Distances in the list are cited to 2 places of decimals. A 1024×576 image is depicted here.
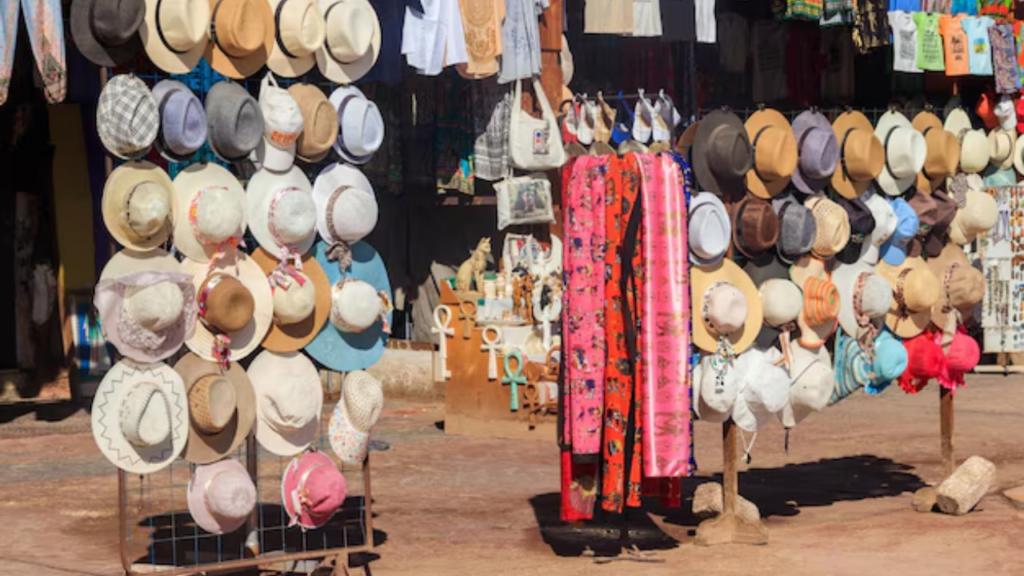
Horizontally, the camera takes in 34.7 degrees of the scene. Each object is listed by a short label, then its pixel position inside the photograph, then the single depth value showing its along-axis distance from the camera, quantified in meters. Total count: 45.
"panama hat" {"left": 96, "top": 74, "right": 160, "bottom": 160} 6.97
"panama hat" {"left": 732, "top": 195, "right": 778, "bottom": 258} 8.73
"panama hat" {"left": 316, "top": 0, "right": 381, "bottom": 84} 7.82
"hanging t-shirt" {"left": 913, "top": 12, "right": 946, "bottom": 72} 15.23
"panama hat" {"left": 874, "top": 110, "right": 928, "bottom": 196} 9.55
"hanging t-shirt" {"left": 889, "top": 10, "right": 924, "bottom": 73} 15.09
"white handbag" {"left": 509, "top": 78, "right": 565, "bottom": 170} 14.05
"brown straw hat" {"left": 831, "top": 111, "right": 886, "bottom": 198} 9.28
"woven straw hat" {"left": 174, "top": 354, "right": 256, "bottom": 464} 7.23
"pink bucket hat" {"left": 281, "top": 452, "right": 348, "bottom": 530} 7.61
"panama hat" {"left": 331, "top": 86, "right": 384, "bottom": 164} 7.98
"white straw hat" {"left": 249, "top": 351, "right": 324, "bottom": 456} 7.57
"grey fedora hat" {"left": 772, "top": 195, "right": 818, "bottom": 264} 8.91
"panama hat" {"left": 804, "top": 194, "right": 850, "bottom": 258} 9.06
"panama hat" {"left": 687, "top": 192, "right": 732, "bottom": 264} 8.44
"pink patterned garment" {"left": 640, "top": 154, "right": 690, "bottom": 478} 8.10
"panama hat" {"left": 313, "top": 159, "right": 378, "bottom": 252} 7.77
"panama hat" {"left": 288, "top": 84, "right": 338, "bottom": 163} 7.73
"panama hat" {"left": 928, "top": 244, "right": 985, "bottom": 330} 9.78
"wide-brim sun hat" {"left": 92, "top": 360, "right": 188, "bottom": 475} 7.09
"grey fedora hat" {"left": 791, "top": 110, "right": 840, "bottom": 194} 9.06
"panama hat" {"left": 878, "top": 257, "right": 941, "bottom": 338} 9.48
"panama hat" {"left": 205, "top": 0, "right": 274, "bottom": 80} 7.40
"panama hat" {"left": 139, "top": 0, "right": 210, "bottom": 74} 7.20
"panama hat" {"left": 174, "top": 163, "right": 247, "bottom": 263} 7.25
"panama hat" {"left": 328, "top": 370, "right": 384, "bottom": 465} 7.82
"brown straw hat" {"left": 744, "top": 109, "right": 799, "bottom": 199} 8.84
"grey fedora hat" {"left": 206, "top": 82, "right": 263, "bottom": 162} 7.33
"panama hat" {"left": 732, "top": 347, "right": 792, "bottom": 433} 8.66
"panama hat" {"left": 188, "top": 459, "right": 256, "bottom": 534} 7.29
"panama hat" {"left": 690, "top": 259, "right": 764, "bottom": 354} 8.44
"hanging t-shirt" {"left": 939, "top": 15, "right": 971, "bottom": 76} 15.38
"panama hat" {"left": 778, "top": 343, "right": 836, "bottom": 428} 8.91
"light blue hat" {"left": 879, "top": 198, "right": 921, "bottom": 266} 9.51
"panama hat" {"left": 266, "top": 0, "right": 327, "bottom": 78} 7.63
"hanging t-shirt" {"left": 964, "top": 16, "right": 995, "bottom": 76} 15.48
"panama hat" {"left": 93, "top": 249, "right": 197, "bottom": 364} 6.98
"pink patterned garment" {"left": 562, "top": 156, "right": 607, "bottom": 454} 8.09
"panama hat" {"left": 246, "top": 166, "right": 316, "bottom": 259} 7.50
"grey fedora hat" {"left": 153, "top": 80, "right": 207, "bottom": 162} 7.14
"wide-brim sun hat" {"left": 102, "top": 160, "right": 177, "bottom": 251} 7.07
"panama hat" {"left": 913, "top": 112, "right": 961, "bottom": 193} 9.80
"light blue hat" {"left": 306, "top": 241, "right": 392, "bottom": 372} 7.85
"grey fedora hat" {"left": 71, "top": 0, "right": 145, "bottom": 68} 7.01
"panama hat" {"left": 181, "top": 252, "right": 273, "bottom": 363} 7.25
